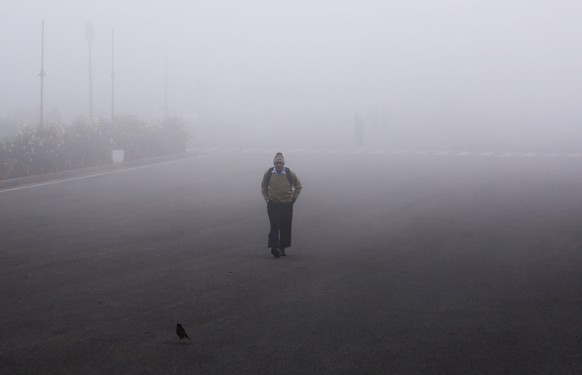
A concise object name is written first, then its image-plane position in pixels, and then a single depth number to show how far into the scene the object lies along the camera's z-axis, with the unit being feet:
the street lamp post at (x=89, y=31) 168.14
